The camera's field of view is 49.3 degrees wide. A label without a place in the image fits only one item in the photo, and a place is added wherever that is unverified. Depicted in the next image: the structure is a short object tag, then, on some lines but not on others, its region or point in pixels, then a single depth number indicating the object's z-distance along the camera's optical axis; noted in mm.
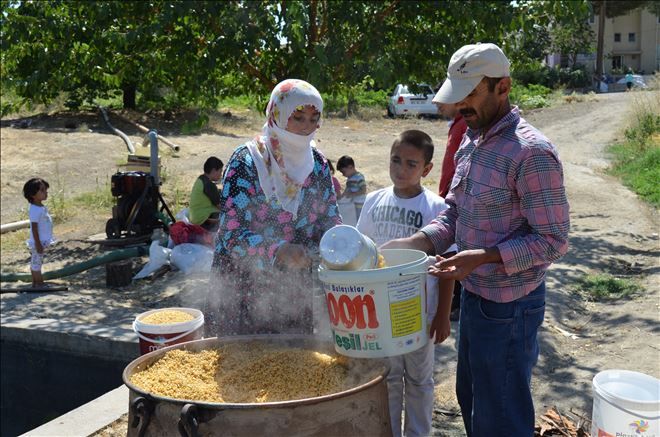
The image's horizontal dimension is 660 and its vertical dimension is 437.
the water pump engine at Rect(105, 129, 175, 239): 9055
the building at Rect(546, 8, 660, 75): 51844
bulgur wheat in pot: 2625
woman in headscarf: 2969
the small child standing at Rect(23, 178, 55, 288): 7609
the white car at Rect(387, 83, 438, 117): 25628
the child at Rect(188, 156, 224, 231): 8156
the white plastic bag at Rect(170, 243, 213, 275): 7688
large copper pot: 2254
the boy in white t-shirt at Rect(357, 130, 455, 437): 3422
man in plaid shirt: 2385
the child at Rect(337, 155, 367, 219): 8070
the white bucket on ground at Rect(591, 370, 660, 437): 2371
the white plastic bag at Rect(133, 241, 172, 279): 7815
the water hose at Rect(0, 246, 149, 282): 7891
